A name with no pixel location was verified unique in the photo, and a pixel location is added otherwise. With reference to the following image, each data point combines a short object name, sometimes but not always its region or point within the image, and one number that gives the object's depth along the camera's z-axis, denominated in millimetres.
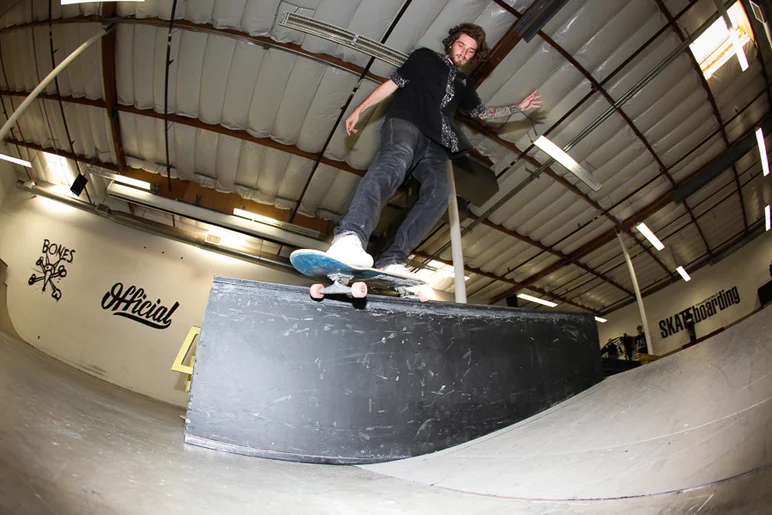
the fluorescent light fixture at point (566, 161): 5395
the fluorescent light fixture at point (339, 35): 4012
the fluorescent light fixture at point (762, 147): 6023
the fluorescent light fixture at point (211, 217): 6691
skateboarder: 1752
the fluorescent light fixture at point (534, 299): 10992
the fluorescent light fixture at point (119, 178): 6605
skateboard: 1503
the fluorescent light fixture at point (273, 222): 7039
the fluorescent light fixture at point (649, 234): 7539
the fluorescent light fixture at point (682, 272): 10355
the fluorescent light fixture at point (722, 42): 4391
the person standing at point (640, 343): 9914
